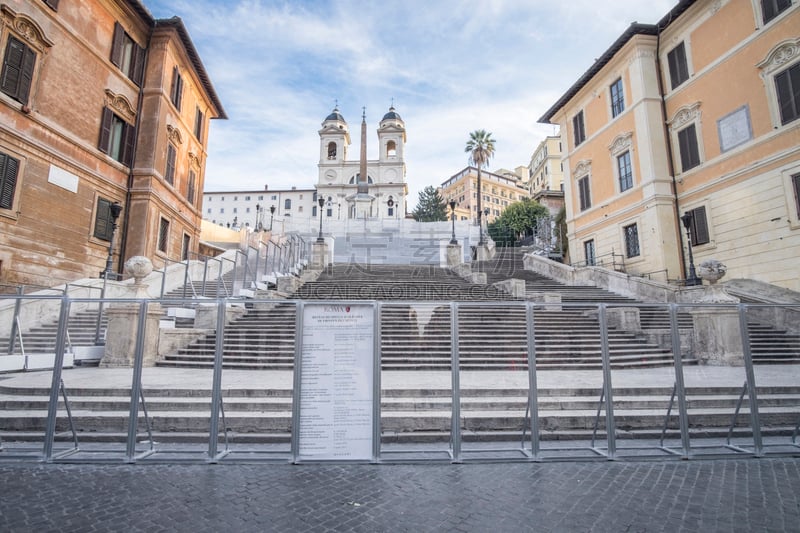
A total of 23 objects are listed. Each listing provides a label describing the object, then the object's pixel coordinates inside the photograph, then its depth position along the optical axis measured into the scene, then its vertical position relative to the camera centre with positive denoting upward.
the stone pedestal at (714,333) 9.17 +0.13
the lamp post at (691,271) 16.42 +2.72
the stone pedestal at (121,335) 9.46 +0.05
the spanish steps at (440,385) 5.76 -0.81
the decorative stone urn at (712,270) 10.84 +1.81
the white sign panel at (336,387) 4.57 -0.55
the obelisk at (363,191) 62.94 +26.45
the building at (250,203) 92.06 +30.56
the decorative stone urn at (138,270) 10.13 +1.67
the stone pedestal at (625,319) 11.65 +0.55
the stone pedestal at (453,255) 24.72 +4.99
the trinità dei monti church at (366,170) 79.56 +33.57
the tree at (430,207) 74.25 +24.27
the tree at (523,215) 49.69 +15.14
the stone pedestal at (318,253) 21.87 +4.52
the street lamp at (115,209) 15.36 +4.79
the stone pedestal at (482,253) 28.02 +5.91
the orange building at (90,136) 14.82 +9.00
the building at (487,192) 99.62 +36.66
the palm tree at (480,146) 59.81 +28.00
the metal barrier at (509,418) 4.77 -1.11
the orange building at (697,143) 15.78 +9.39
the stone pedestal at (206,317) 11.18 +0.56
